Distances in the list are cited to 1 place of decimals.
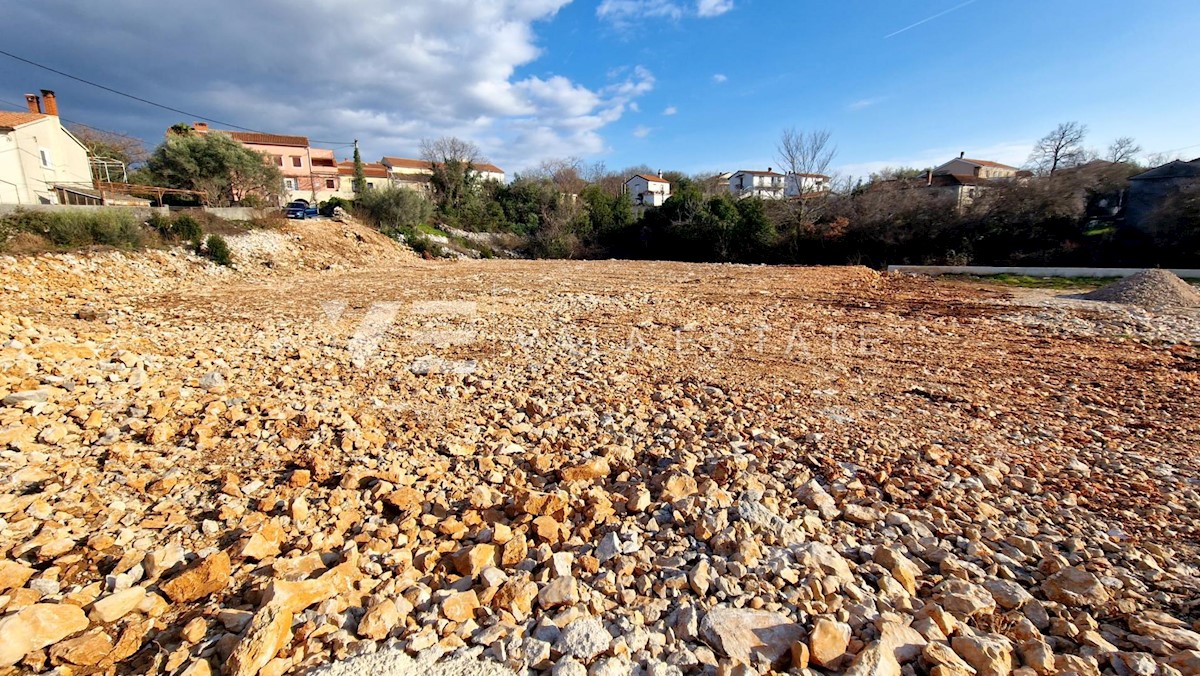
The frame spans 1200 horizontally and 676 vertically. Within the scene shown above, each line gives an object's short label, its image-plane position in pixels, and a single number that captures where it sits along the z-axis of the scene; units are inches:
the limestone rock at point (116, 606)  79.1
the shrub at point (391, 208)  958.4
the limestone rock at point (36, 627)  71.0
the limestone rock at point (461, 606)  81.1
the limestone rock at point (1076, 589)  86.6
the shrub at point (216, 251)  544.4
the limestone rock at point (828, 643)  72.7
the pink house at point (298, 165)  1504.7
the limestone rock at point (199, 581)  85.2
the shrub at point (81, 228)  439.2
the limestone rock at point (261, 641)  69.1
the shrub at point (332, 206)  988.1
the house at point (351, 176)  1607.4
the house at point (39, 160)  697.0
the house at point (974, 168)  1541.6
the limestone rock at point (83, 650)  71.1
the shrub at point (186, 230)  539.8
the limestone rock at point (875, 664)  69.1
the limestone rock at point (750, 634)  75.0
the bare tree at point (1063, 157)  1289.4
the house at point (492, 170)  1936.5
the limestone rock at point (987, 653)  70.9
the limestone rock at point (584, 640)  74.5
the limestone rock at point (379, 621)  77.0
